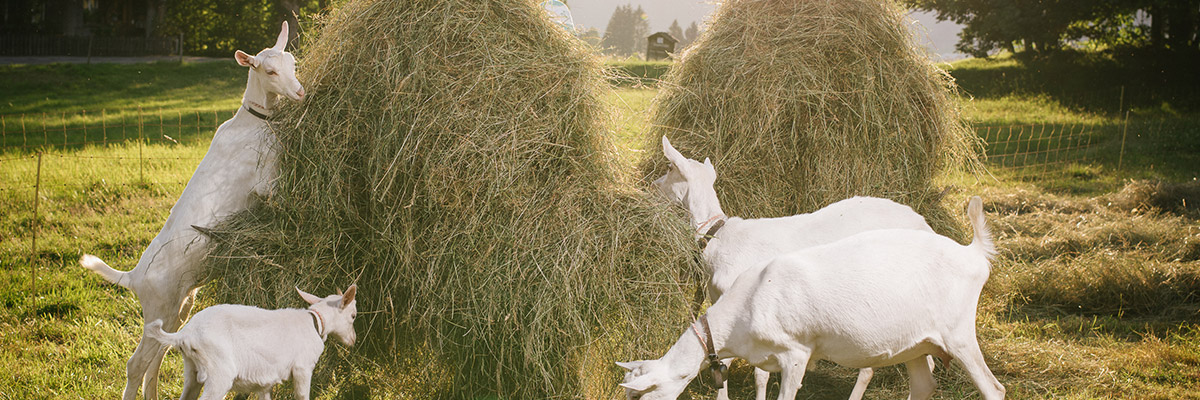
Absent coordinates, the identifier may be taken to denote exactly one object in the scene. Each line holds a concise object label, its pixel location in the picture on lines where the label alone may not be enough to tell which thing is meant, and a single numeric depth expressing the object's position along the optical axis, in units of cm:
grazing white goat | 409
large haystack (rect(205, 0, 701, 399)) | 473
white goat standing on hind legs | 494
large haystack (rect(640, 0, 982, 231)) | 623
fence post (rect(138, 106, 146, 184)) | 1046
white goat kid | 405
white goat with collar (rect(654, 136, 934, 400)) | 507
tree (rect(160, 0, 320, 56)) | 3103
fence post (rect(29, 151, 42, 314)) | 683
